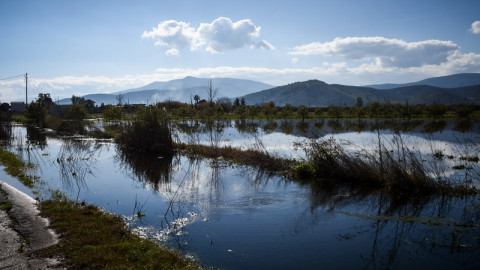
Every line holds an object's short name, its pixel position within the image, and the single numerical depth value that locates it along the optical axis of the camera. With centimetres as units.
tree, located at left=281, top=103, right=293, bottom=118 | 7919
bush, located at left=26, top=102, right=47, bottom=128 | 5466
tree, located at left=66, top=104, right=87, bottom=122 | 4853
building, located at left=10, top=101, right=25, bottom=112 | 11194
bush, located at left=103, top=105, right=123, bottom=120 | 5728
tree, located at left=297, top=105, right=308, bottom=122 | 7344
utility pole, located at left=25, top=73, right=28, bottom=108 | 7846
